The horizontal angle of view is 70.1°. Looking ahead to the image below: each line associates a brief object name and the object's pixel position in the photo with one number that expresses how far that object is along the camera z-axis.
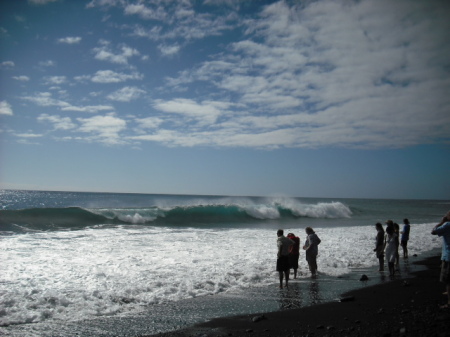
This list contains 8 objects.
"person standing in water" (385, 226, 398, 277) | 9.67
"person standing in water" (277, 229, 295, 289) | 8.62
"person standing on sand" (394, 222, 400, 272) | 10.01
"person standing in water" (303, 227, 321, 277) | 9.85
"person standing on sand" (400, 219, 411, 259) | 13.05
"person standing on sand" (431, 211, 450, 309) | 6.18
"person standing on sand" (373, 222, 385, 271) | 10.59
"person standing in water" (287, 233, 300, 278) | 9.46
